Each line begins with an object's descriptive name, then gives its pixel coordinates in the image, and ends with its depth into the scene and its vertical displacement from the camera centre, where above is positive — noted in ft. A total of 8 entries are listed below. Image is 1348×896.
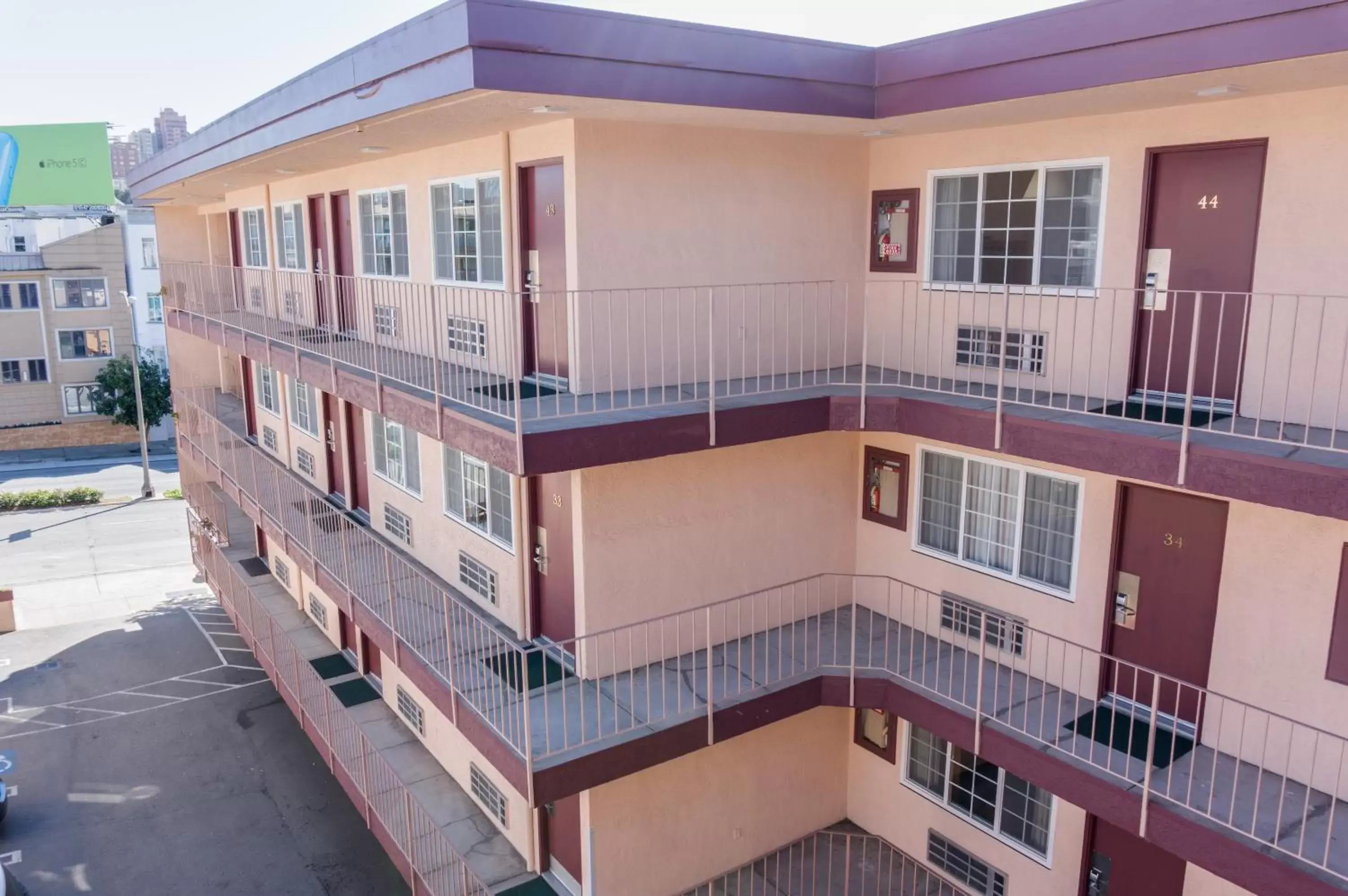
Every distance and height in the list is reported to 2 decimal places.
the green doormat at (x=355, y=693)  52.65 -23.30
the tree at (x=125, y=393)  137.90 -17.65
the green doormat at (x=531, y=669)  34.27 -14.60
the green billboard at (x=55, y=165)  172.45 +18.96
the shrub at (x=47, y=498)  116.26 -27.47
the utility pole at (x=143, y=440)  121.08 -21.37
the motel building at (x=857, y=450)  27.12 -5.55
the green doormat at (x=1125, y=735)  29.53 -14.63
